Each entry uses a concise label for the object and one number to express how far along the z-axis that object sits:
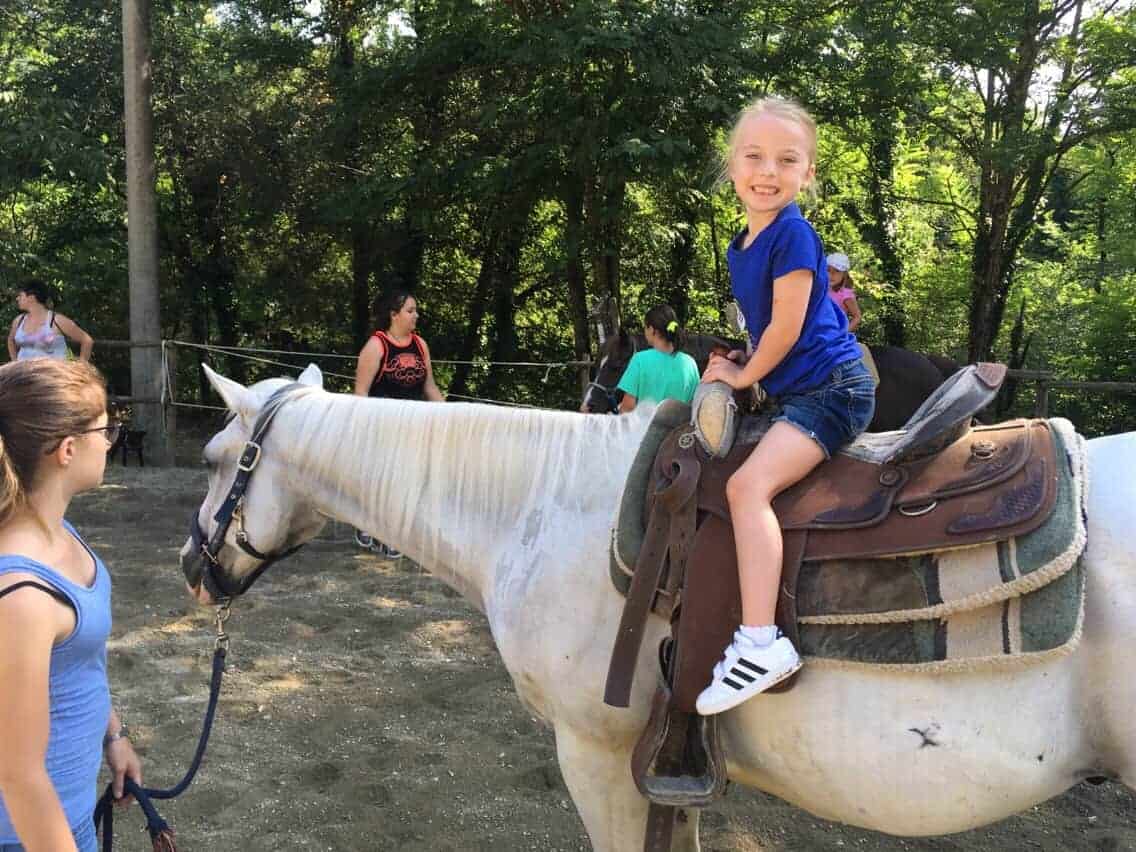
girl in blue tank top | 1.17
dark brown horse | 5.20
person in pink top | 5.32
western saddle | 1.59
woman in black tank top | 4.90
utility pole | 9.10
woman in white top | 6.22
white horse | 1.54
